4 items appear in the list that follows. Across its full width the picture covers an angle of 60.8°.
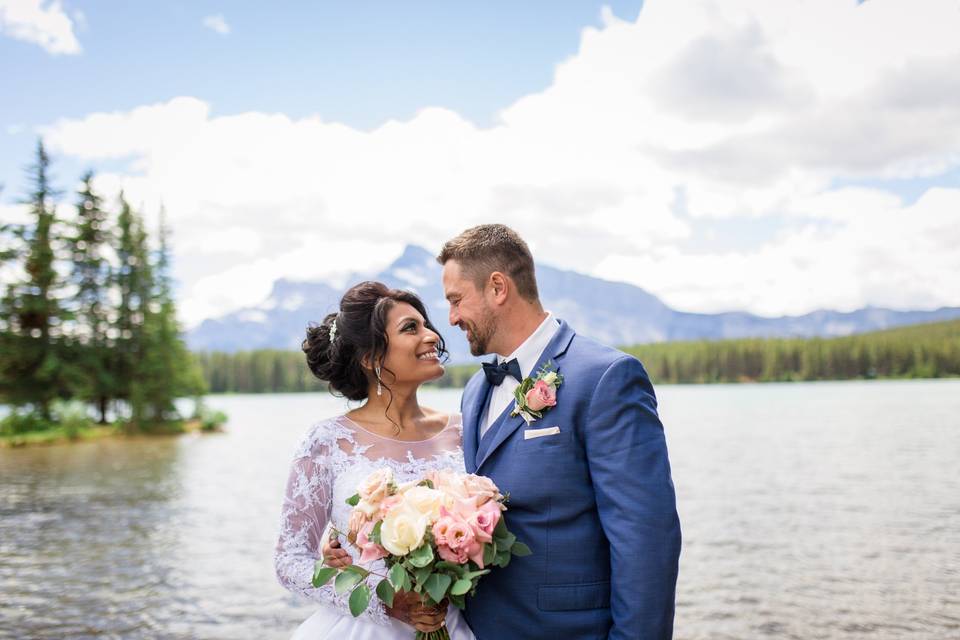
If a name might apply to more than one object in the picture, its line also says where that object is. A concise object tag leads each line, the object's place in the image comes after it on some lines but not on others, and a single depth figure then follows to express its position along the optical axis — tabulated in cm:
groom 292
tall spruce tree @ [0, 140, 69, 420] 3903
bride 382
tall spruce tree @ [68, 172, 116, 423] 4134
